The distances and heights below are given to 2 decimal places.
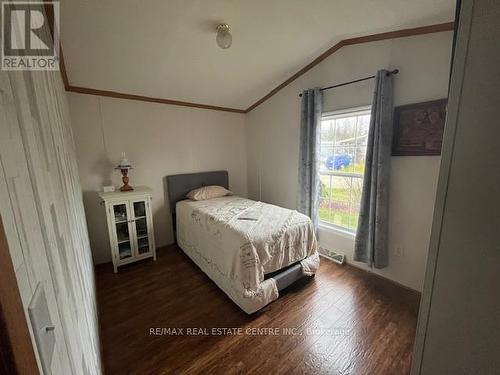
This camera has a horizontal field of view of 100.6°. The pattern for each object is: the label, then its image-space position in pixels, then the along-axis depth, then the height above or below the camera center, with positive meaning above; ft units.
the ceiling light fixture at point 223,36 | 6.03 +3.43
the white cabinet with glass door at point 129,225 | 8.19 -2.80
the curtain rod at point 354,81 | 6.85 +2.70
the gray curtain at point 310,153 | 9.05 +0.03
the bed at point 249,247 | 6.04 -3.03
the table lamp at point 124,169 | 8.63 -0.48
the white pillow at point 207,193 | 10.56 -1.93
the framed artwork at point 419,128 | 6.18 +0.71
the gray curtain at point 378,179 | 6.95 -0.93
